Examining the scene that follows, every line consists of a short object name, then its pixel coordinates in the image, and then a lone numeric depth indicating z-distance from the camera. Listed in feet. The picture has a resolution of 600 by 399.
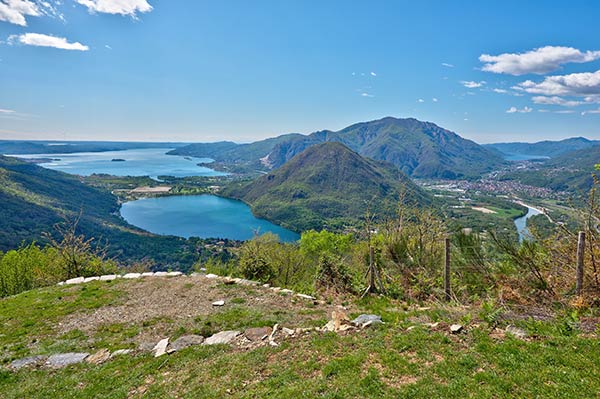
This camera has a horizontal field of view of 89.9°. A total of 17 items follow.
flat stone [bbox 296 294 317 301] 37.64
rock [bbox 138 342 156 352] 27.35
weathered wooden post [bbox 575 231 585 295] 24.38
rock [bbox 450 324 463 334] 22.48
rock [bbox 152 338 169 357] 26.02
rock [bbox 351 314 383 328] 25.89
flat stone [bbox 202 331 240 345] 26.96
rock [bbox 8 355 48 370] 26.15
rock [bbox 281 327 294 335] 26.22
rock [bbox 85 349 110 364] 26.23
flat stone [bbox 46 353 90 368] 26.29
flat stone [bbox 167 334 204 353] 26.62
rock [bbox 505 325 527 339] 21.04
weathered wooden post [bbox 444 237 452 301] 33.40
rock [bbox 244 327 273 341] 26.71
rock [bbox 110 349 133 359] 26.76
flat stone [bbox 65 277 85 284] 49.55
